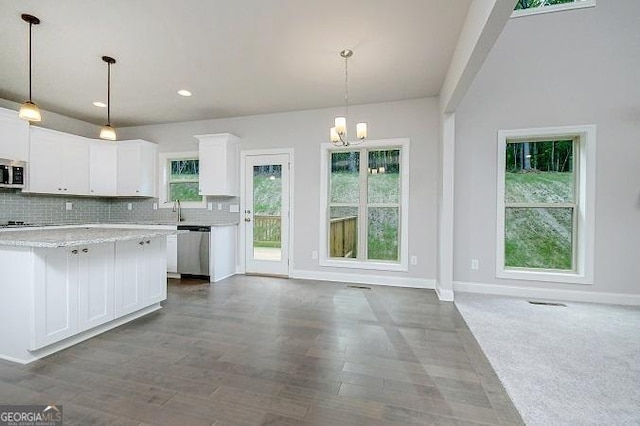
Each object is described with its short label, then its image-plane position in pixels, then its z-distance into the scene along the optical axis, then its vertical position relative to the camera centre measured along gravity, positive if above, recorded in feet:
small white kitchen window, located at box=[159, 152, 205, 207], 17.66 +1.96
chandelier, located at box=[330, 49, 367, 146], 9.68 +2.87
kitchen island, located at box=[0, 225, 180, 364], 6.91 -2.11
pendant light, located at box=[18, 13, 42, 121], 8.13 +2.93
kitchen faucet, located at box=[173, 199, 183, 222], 17.66 +0.11
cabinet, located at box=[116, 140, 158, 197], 17.26 +2.56
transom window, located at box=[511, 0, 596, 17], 12.08 +8.92
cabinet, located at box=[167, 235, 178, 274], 15.65 -2.40
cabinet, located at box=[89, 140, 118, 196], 17.12 +2.56
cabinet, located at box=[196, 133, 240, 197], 15.94 +2.65
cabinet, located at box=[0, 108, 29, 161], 12.90 +3.41
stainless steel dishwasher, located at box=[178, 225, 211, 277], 15.21 -2.17
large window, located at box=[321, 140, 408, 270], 14.61 +0.28
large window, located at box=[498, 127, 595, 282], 12.60 +0.38
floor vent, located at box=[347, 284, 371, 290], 13.80 -3.70
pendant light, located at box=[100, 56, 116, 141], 10.42 +2.92
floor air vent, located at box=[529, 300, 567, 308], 11.72 -3.76
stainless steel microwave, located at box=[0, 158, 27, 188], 13.08 +1.70
